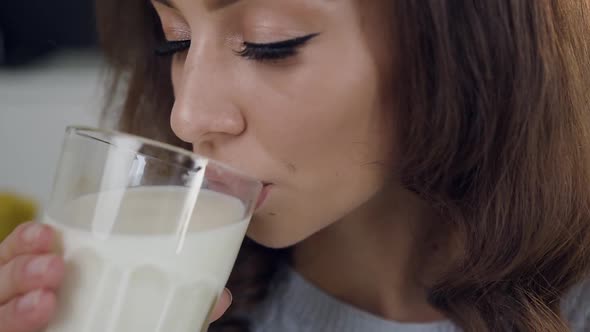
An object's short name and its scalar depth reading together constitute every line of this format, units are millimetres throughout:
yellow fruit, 1097
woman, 597
